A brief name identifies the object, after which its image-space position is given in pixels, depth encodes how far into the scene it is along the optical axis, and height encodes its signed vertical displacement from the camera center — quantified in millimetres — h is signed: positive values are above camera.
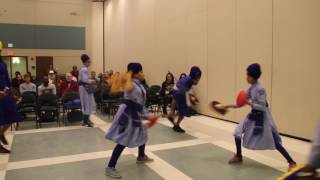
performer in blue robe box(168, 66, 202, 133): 6098 -410
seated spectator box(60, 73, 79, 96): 8867 -254
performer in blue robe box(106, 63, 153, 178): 4109 -590
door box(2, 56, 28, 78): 15820 +619
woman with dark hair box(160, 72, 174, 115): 8805 -452
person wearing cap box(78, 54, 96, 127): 7336 -381
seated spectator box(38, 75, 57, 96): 8367 -318
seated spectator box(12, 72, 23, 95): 10622 -168
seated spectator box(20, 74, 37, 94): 8945 -286
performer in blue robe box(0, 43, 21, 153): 5047 -457
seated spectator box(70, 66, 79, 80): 13483 +172
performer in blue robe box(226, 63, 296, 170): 4238 -652
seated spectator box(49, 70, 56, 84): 10391 -32
